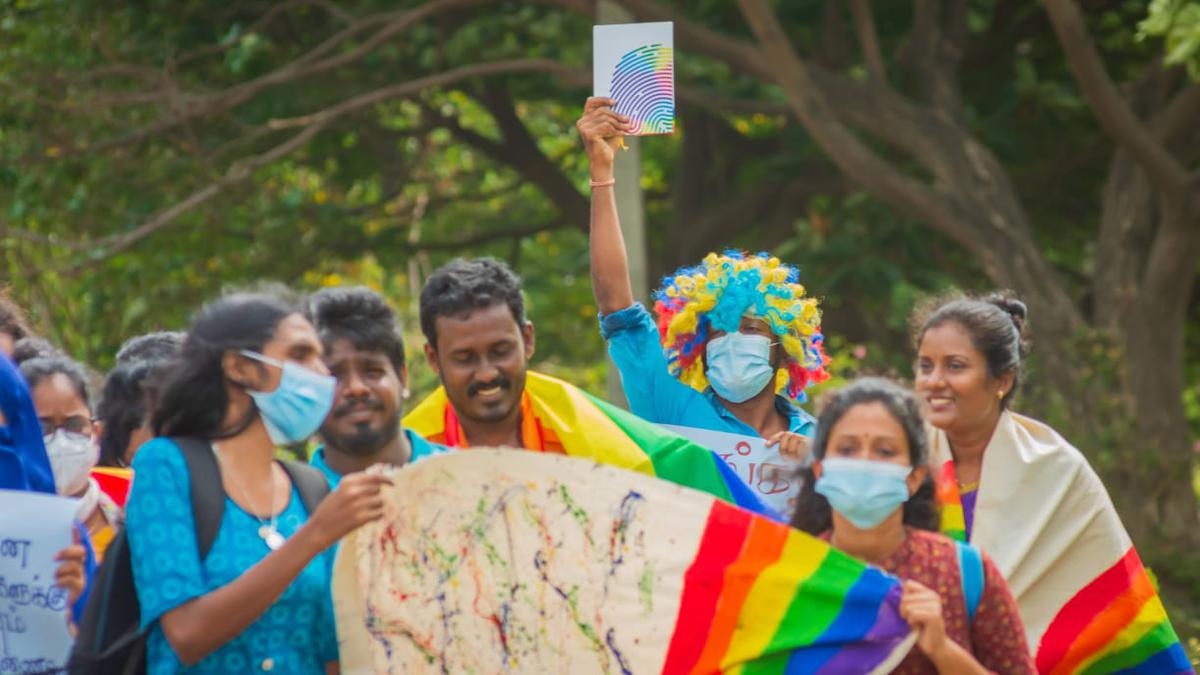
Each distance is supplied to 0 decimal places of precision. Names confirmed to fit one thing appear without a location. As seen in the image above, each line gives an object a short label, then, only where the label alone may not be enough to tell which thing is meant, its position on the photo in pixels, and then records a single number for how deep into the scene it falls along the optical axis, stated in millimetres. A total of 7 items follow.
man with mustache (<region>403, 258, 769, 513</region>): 8959
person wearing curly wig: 10575
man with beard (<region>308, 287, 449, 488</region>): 8130
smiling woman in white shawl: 9774
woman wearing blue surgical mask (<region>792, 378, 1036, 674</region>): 7397
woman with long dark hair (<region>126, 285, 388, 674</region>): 7096
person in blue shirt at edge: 8376
